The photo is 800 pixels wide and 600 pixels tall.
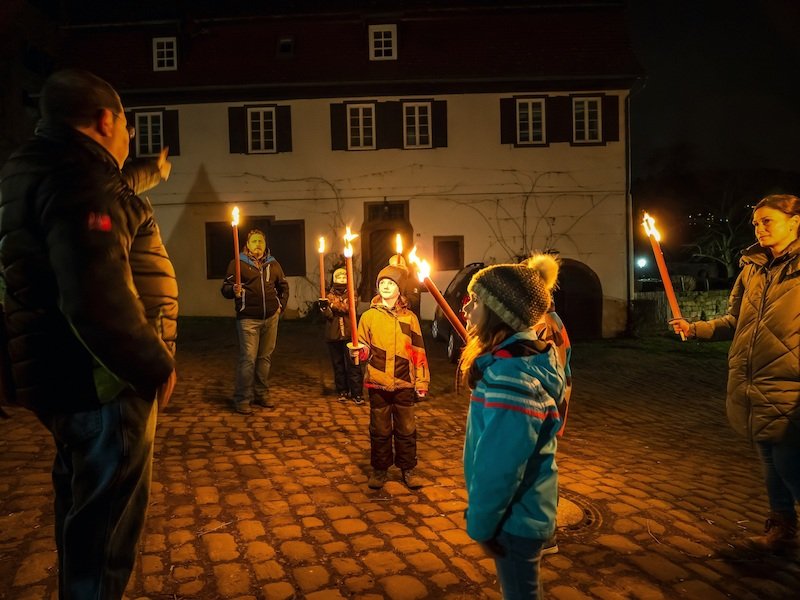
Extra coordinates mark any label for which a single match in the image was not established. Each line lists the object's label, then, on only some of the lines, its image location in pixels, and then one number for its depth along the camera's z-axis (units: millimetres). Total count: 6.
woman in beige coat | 3691
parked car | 14044
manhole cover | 4304
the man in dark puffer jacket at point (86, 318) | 2098
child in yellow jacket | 5102
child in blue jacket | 2348
